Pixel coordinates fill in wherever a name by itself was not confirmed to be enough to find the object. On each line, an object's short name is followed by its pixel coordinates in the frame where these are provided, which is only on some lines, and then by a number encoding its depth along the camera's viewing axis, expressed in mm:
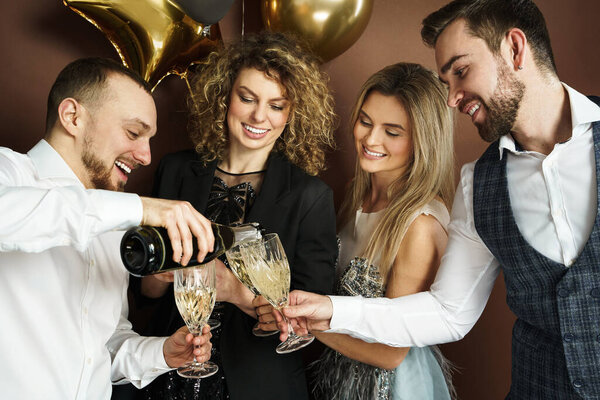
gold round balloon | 1972
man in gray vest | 1364
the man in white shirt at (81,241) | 1022
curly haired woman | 1789
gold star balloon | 1705
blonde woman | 1868
